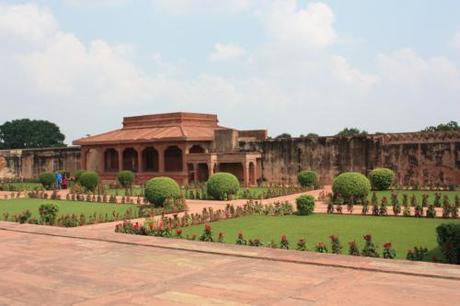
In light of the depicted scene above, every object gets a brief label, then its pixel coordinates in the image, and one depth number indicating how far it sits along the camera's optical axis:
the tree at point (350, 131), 58.62
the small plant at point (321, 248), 7.97
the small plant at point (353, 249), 7.62
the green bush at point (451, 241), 7.06
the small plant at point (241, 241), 8.84
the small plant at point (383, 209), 13.30
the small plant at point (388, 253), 7.40
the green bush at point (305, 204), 13.53
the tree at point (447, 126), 43.66
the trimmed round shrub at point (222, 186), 18.58
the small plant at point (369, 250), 7.61
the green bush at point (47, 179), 27.05
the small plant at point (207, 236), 9.24
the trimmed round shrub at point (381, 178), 20.57
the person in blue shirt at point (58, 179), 27.31
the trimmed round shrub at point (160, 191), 15.87
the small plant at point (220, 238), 9.12
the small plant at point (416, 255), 7.37
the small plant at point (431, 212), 12.55
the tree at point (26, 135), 67.50
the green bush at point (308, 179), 23.06
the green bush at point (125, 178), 27.48
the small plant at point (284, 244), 8.29
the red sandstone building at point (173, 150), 27.52
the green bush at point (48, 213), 12.99
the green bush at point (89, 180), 24.67
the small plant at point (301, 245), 8.18
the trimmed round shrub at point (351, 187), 15.75
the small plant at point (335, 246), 7.86
